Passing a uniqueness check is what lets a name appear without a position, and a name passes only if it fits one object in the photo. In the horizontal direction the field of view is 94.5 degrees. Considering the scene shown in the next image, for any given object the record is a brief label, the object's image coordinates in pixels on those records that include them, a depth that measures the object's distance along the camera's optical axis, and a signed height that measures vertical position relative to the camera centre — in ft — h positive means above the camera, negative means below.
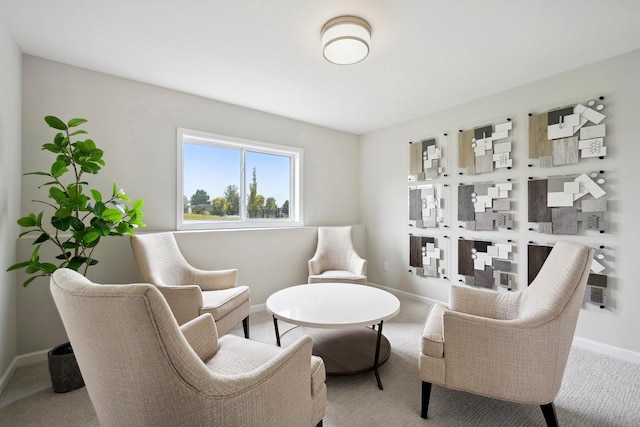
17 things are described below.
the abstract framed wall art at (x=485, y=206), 9.80 +0.26
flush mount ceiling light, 6.16 +3.81
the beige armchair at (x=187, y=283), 7.15 -1.93
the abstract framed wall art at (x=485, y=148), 9.78 +2.26
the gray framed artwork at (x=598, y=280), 7.92 -1.83
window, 10.54 +1.26
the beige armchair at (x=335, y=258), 11.00 -1.80
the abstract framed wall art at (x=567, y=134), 8.01 +2.26
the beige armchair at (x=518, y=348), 4.64 -2.22
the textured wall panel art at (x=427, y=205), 11.69 +0.33
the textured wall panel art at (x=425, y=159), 11.69 +2.22
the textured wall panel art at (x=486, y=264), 9.77 -1.76
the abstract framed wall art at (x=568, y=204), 8.00 +0.27
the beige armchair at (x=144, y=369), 2.58 -1.45
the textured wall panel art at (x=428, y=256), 11.66 -1.72
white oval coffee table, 6.01 -2.12
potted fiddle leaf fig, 6.19 -0.14
